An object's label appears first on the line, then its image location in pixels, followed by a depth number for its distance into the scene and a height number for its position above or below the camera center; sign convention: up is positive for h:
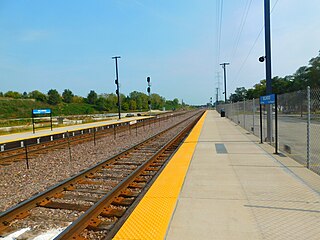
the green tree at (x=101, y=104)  111.06 +3.67
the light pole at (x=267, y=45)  11.72 +3.01
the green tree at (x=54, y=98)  102.24 +6.63
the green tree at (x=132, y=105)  118.75 +2.99
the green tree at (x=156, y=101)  156.38 +6.12
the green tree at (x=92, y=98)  121.56 +7.20
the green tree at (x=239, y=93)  115.44 +7.75
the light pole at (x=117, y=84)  41.87 +4.75
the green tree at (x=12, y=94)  110.62 +9.63
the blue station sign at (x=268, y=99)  9.80 +0.33
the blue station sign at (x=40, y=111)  22.64 +0.29
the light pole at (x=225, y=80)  55.27 +6.53
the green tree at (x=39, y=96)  101.94 +7.60
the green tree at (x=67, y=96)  118.75 +8.62
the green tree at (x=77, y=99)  124.99 +7.18
